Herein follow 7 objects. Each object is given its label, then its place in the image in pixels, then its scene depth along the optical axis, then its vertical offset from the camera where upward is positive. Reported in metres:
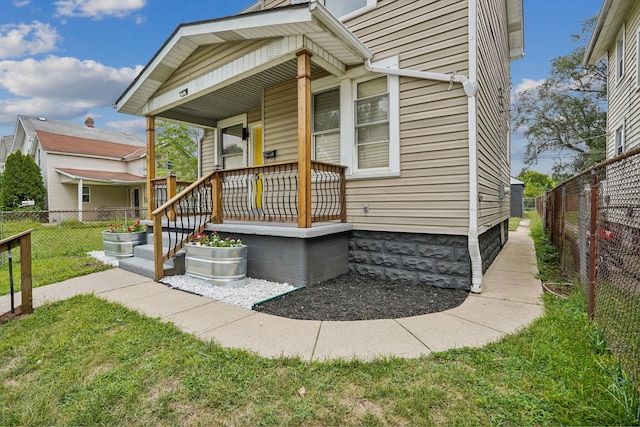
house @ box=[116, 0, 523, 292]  4.14 +1.21
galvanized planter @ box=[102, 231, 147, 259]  5.88 -0.67
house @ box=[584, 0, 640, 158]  7.39 +3.79
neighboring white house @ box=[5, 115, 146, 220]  17.34 +2.55
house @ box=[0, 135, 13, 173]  22.16 +4.43
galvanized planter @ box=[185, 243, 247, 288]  4.25 -0.81
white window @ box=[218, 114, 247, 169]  7.42 +1.62
